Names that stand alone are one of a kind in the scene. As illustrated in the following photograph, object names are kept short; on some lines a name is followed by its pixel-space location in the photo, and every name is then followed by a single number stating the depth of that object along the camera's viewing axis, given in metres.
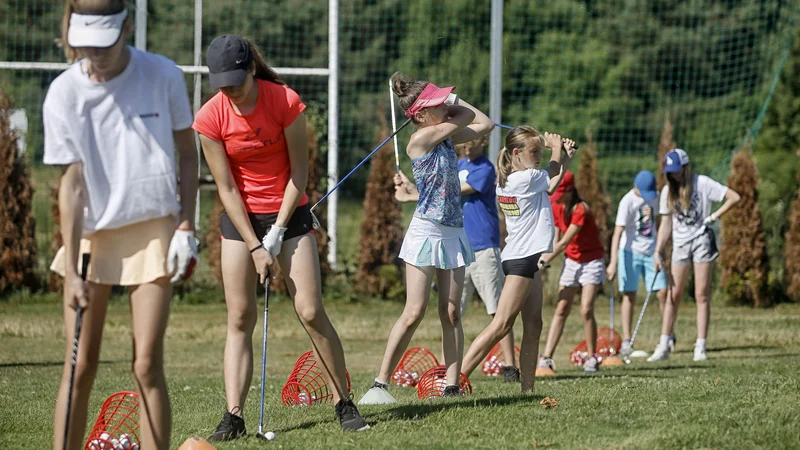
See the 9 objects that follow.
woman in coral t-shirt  9.35
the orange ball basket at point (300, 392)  12.71
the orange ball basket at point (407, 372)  15.40
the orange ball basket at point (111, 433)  9.45
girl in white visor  7.35
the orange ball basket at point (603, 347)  19.48
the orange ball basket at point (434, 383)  13.05
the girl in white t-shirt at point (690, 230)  19.03
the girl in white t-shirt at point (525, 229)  12.15
